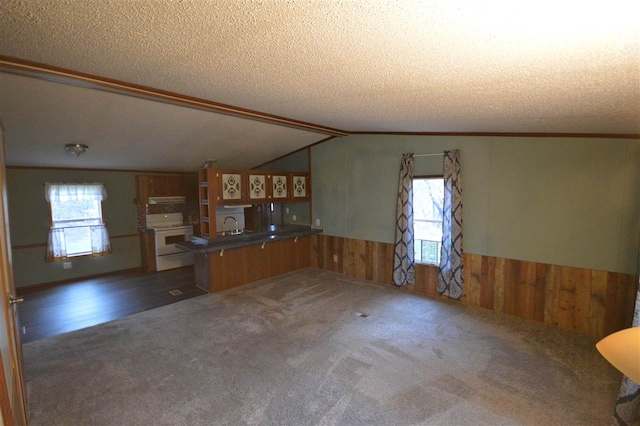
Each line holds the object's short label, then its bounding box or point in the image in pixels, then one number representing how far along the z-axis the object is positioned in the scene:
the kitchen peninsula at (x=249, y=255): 4.71
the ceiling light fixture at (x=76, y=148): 3.83
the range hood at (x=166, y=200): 6.25
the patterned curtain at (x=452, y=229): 4.11
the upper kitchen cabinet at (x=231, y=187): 4.72
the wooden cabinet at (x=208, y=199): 4.60
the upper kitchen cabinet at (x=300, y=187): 5.81
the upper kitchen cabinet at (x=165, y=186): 6.16
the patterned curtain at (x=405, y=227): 4.57
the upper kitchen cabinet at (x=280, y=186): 5.49
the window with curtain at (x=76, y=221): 5.34
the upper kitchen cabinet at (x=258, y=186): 5.12
